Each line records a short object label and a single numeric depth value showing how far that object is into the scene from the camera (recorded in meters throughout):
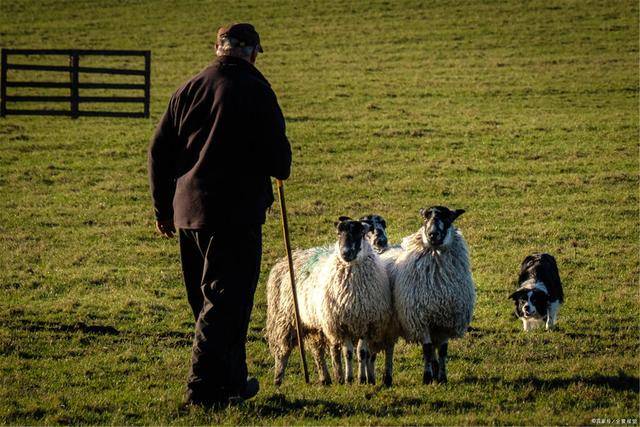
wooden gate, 56.69
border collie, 24.83
